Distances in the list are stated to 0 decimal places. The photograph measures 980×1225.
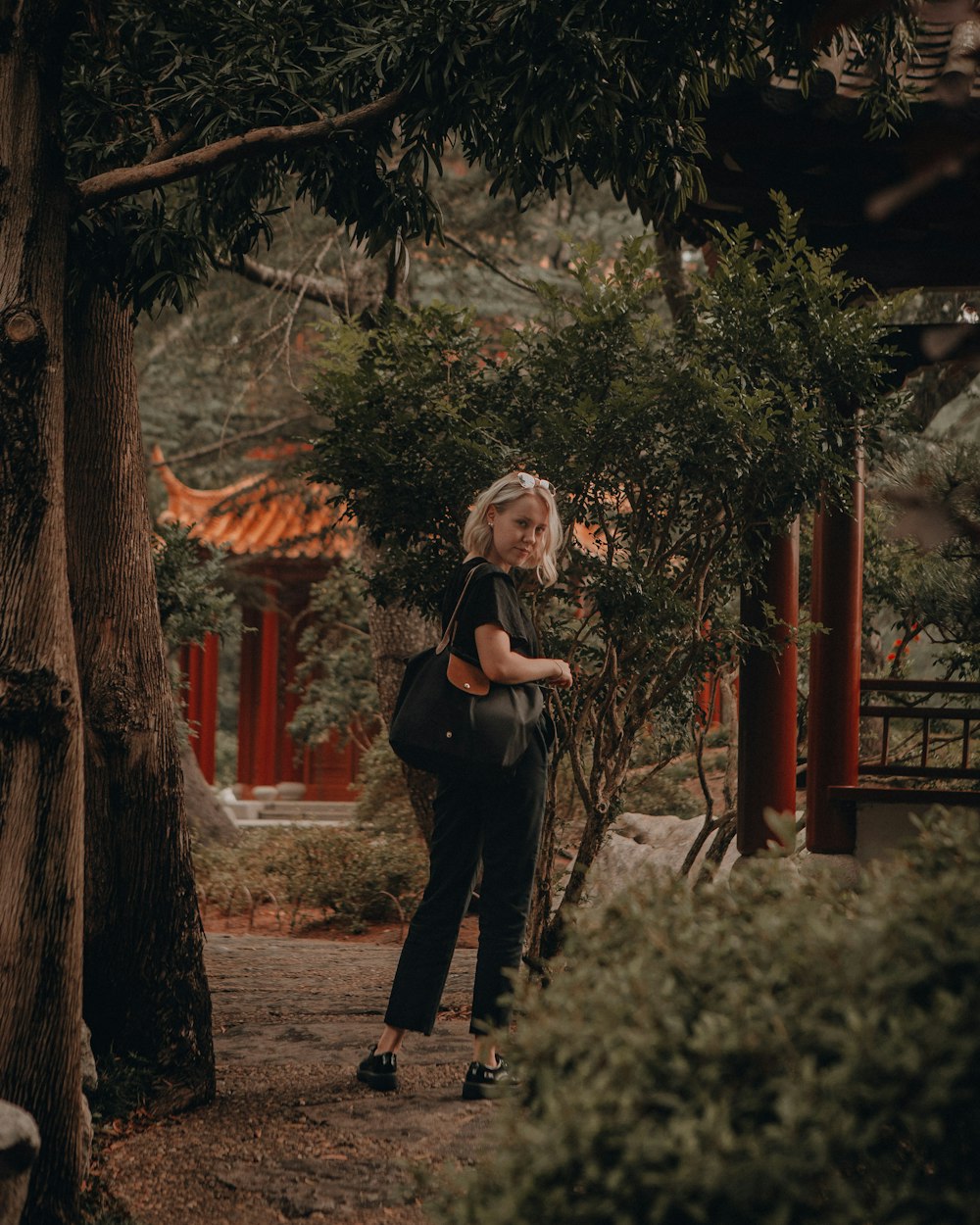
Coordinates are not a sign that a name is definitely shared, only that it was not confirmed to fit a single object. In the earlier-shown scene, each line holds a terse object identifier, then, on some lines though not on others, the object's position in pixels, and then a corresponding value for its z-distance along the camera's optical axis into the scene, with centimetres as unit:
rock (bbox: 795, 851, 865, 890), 580
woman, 348
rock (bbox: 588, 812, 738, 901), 830
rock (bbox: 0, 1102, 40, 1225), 232
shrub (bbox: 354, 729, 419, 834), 1115
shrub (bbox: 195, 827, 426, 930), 896
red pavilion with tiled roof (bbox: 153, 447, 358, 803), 1489
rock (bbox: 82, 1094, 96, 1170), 322
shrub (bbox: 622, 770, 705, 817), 1067
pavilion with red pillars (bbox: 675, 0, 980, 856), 510
